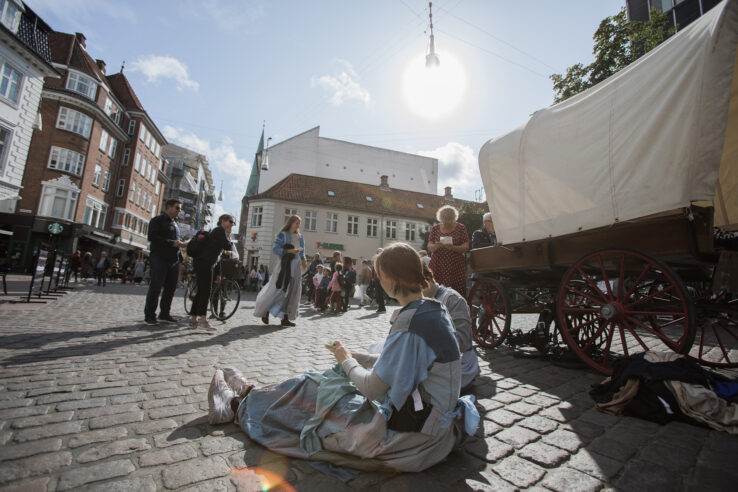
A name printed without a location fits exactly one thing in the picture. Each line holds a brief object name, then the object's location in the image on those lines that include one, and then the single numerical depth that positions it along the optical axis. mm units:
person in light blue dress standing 6672
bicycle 6711
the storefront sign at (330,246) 30658
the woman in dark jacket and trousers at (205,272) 5723
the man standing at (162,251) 5754
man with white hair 5895
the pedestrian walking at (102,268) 16172
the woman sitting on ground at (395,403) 1632
